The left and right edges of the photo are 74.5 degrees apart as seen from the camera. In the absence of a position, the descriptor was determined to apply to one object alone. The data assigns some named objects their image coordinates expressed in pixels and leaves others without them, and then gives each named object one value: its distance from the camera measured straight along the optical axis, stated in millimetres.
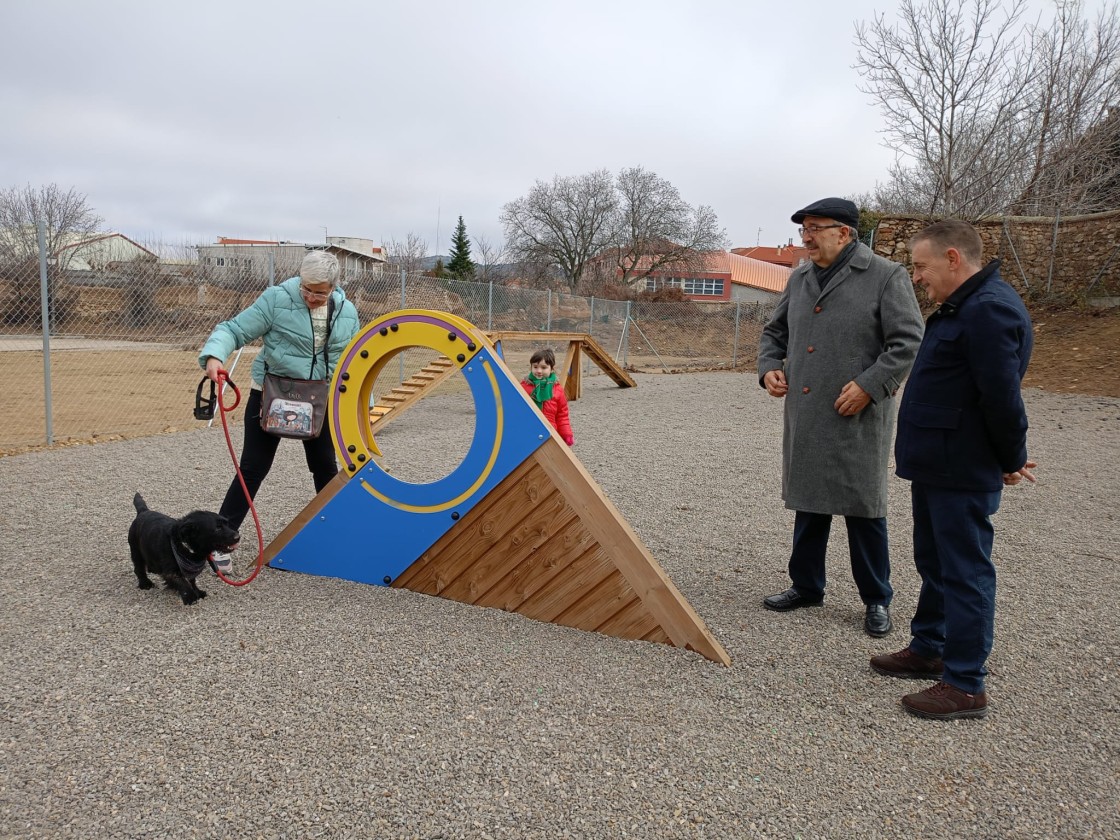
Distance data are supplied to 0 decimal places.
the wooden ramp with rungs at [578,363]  12507
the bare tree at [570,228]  50406
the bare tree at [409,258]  52688
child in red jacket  6594
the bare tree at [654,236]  49469
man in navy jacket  2498
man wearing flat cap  3189
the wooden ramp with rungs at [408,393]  8250
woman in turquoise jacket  3803
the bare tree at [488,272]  48866
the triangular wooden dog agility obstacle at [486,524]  3180
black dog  3391
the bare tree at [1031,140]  18406
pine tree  56891
